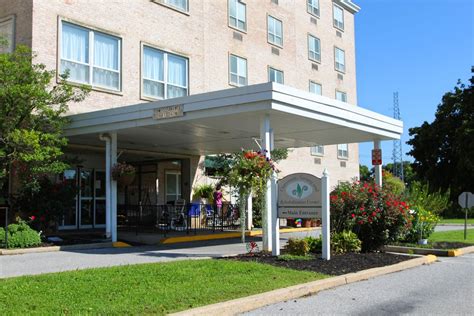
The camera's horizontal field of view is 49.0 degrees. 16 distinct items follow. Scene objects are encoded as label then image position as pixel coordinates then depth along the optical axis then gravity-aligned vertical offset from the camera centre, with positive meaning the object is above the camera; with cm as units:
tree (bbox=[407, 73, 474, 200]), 4569 +411
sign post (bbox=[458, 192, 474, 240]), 1805 -34
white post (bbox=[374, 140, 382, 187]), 1705 +66
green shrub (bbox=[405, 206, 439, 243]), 1538 -100
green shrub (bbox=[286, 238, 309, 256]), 1151 -124
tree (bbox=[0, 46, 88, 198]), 1354 +201
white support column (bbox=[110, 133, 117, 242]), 1558 -4
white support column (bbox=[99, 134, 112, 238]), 1566 +20
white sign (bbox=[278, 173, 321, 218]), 1162 -12
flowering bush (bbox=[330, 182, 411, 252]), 1266 -59
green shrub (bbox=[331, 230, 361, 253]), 1238 -124
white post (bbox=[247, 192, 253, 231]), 2064 -95
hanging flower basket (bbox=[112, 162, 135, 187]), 1556 +62
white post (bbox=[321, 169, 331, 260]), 1121 -51
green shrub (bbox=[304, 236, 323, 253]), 1246 -130
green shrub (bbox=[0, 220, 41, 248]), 1312 -113
